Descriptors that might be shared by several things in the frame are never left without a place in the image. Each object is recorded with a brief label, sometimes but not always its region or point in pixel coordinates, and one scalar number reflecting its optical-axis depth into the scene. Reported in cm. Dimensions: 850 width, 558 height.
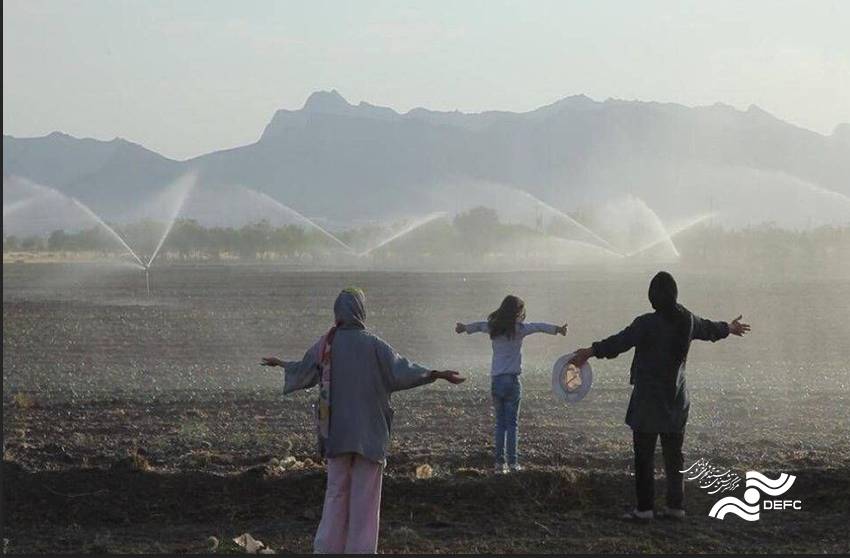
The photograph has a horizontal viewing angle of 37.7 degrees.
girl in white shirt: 1212
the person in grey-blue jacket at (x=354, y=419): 866
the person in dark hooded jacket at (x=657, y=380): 1021
